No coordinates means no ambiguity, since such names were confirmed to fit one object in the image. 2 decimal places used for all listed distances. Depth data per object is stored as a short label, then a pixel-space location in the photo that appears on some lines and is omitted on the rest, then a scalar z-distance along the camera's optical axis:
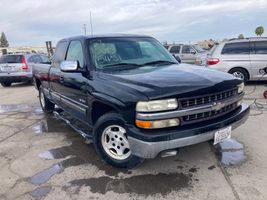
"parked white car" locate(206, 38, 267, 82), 7.63
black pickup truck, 2.42
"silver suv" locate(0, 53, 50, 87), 9.92
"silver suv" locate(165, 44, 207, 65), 13.46
